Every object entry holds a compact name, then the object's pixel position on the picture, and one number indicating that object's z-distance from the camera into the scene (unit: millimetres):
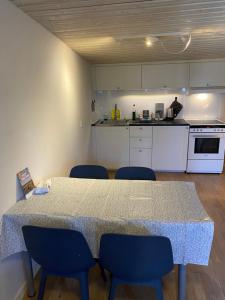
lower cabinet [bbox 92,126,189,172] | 4188
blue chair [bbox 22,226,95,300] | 1268
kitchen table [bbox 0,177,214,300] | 1399
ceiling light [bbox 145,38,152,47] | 2579
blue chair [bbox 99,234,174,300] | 1175
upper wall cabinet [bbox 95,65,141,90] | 4257
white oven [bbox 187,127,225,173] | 4043
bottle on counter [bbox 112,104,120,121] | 4750
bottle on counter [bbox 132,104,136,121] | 4672
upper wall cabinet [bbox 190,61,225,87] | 4023
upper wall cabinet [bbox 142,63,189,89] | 4125
